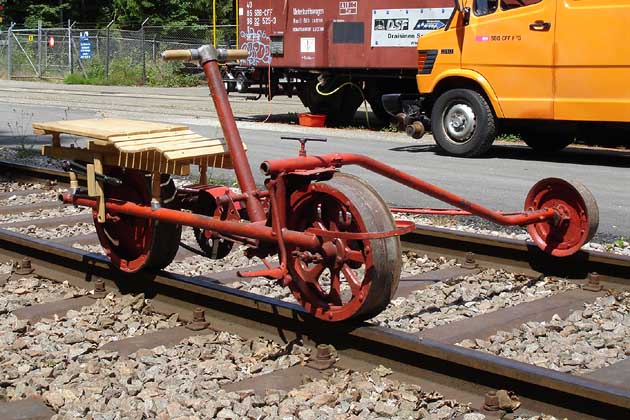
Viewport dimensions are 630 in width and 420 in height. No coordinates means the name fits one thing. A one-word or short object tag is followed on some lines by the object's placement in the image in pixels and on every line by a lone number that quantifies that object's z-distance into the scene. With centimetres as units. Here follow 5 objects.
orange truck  1281
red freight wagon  1836
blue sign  4106
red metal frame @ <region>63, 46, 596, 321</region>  470
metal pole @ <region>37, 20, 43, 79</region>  4210
